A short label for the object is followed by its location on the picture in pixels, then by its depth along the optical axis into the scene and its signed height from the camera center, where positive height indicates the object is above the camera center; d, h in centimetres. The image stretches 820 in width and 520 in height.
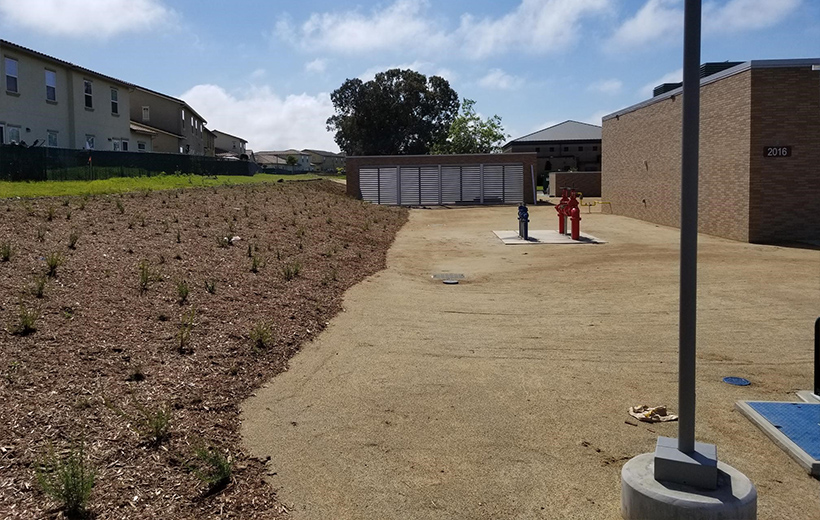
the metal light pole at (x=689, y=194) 376 +1
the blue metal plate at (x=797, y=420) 504 -172
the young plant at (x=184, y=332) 686 -131
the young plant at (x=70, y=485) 394 -160
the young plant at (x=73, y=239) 962 -53
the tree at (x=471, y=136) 8538 +741
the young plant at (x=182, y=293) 836 -109
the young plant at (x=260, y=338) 755 -148
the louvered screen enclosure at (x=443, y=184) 4512 +88
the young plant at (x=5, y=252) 829 -60
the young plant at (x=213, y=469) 441 -171
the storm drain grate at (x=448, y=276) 1415 -155
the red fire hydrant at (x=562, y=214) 2316 -54
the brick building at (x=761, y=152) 1972 +128
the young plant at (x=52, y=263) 818 -73
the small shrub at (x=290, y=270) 1097 -111
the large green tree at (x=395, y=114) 8800 +1053
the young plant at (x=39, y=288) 734 -91
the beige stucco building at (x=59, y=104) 3103 +469
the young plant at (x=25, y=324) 637 -111
